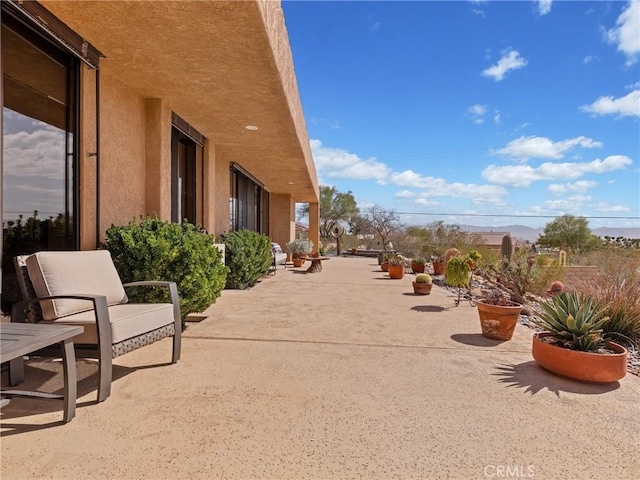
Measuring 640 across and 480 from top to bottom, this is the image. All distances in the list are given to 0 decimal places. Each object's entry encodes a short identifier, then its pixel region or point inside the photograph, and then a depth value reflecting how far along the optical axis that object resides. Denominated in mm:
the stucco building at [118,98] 3006
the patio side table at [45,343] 1905
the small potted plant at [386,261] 11257
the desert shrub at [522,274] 6657
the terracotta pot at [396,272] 9789
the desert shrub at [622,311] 4133
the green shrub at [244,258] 7289
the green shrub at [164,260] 3621
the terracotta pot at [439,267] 11016
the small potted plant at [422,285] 7164
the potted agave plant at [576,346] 2799
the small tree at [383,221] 24562
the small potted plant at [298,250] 12469
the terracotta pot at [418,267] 9909
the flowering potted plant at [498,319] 3990
